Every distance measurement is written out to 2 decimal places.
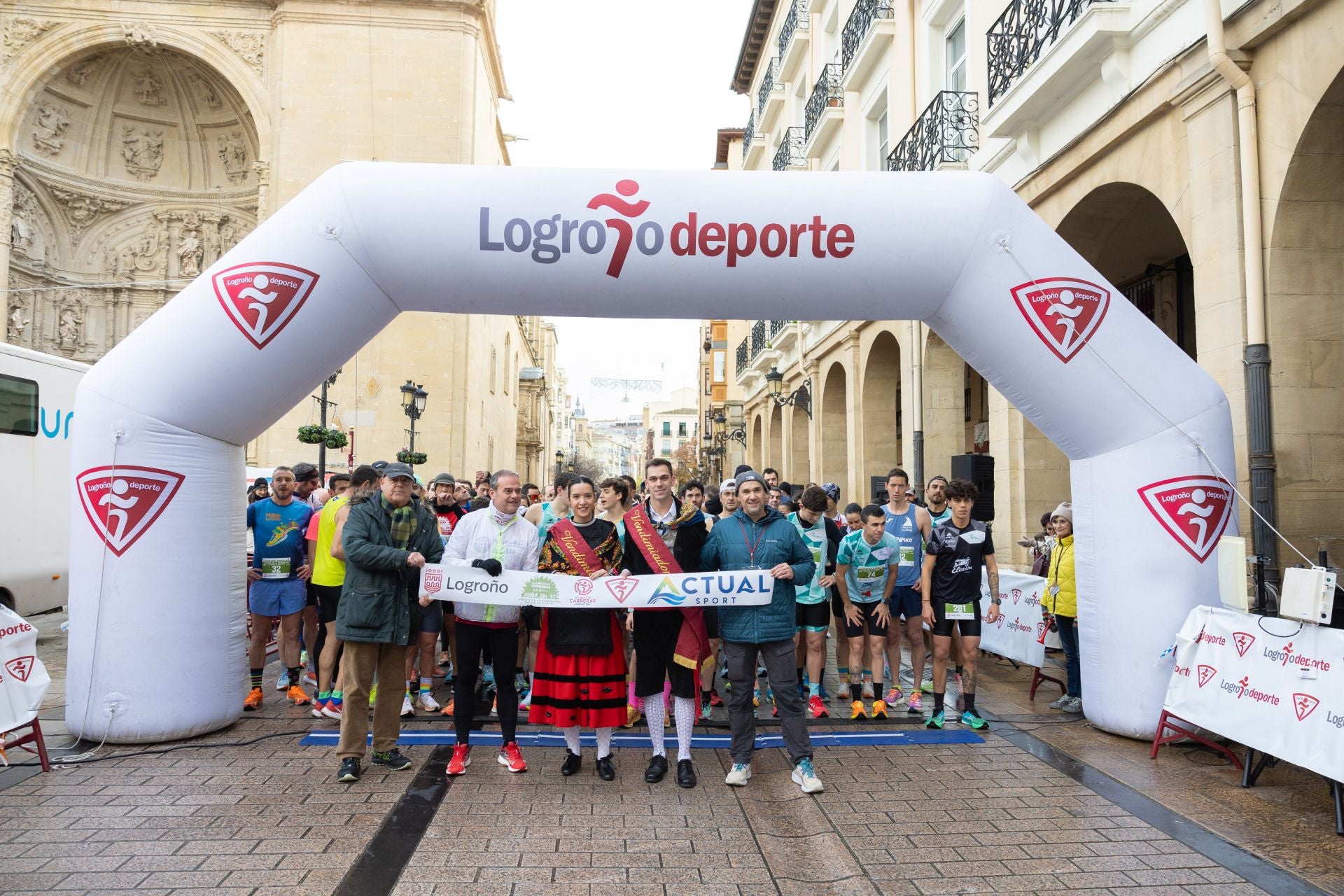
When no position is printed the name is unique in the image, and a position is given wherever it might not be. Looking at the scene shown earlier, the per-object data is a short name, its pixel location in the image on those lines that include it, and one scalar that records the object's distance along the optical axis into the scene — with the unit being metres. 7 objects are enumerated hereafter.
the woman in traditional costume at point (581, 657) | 5.41
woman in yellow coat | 7.32
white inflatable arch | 5.75
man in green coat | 5.34
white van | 9.12
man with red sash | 5.45
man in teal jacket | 5.30
